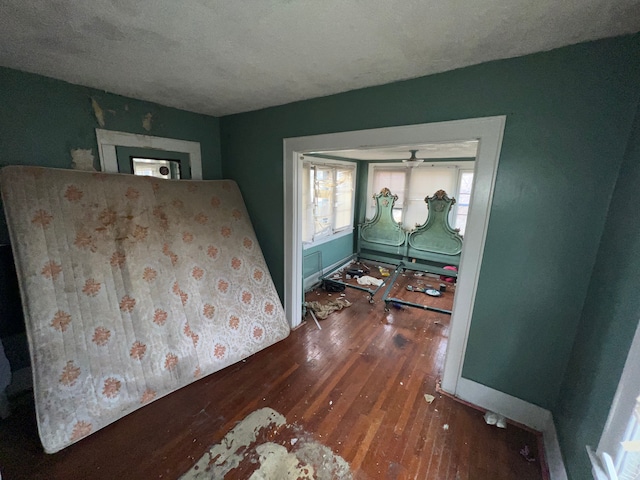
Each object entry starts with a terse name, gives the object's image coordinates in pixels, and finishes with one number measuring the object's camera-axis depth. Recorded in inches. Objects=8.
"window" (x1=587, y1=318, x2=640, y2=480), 31.9
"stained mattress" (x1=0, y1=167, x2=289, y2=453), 58.7
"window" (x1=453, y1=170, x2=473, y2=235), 169.3
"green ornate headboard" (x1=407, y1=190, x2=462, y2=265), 166.4
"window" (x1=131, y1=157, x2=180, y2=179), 88.8
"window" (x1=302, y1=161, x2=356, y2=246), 148.2
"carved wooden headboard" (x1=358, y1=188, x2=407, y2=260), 186.5
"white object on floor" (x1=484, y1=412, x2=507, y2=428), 64.7
